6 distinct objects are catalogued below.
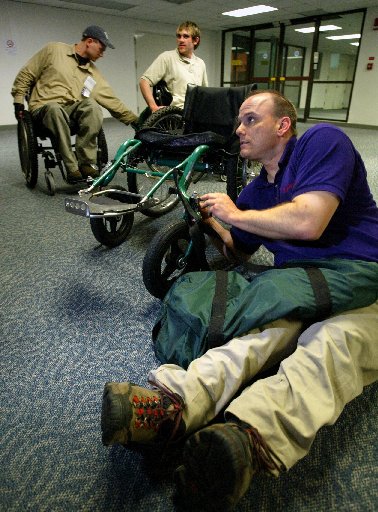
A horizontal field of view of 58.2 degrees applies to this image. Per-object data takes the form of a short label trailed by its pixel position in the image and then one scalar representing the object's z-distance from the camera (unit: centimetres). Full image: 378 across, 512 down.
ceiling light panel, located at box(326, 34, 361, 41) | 991
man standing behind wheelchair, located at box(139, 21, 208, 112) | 280
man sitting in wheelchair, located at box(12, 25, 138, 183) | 271
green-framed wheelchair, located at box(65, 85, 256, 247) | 155
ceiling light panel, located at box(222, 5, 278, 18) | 723
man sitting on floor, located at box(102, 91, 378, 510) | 66
